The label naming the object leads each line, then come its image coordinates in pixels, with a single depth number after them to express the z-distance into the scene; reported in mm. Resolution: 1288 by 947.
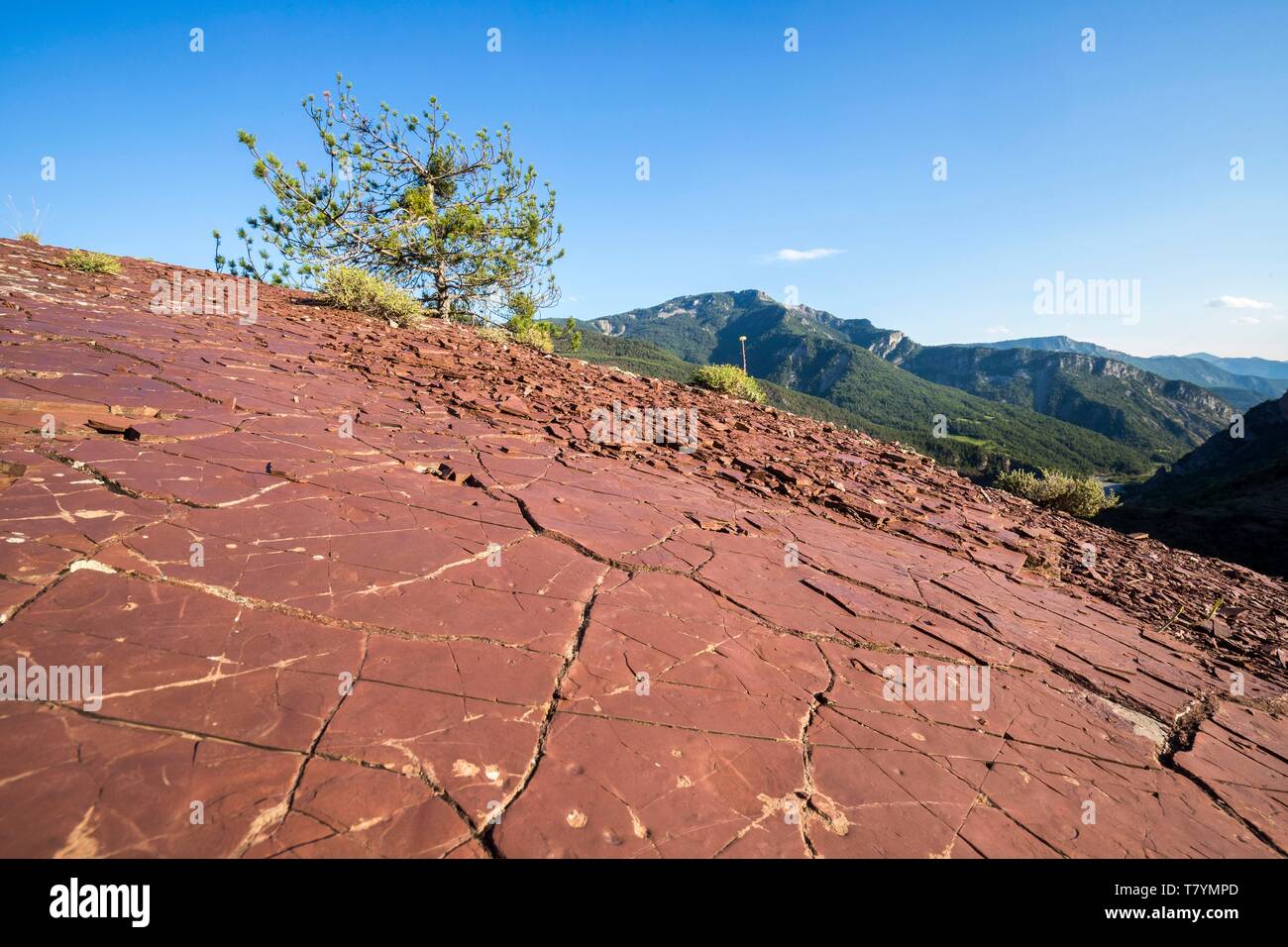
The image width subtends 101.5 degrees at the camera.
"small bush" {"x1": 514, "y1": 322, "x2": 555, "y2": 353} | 12891
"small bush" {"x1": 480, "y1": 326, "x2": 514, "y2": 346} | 12555
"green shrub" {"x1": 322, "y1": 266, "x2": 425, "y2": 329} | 10898
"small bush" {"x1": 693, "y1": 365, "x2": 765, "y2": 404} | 12812
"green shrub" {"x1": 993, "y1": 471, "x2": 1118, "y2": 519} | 13188
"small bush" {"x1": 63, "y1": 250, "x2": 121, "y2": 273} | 9188
